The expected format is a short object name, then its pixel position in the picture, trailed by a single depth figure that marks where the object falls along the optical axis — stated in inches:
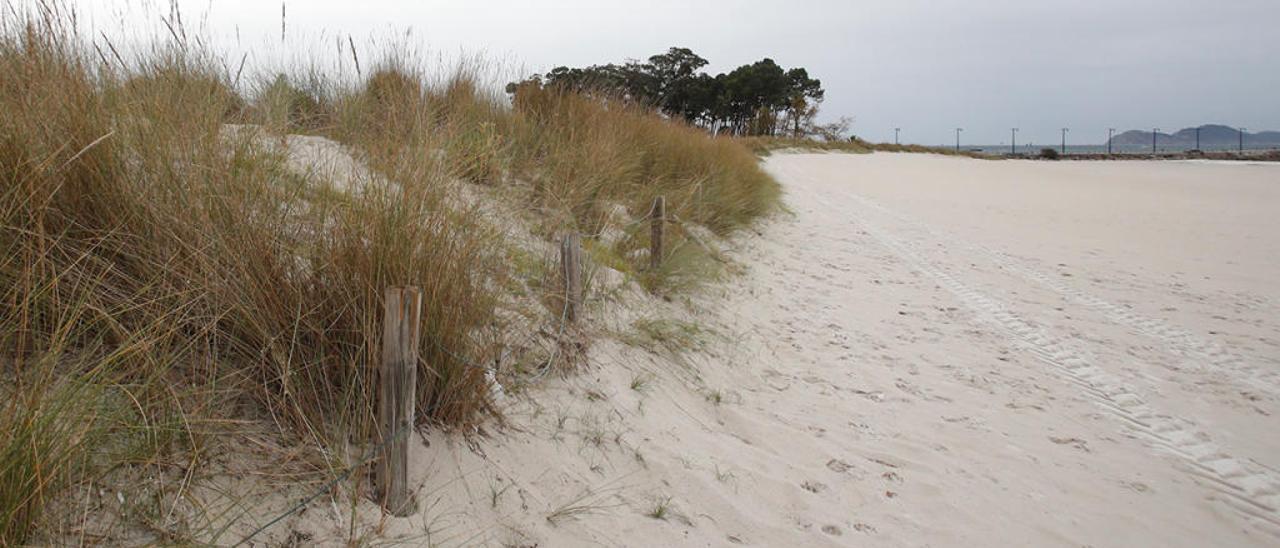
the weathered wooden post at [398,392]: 74.3
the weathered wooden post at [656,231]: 195.3
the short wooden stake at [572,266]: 136.3
